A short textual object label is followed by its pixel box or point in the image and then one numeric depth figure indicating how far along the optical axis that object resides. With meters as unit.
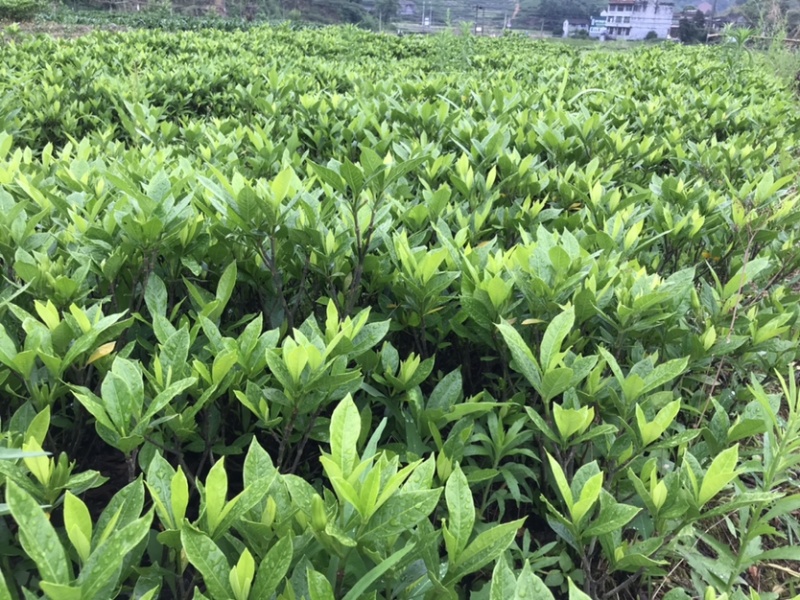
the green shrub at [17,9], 24.53
